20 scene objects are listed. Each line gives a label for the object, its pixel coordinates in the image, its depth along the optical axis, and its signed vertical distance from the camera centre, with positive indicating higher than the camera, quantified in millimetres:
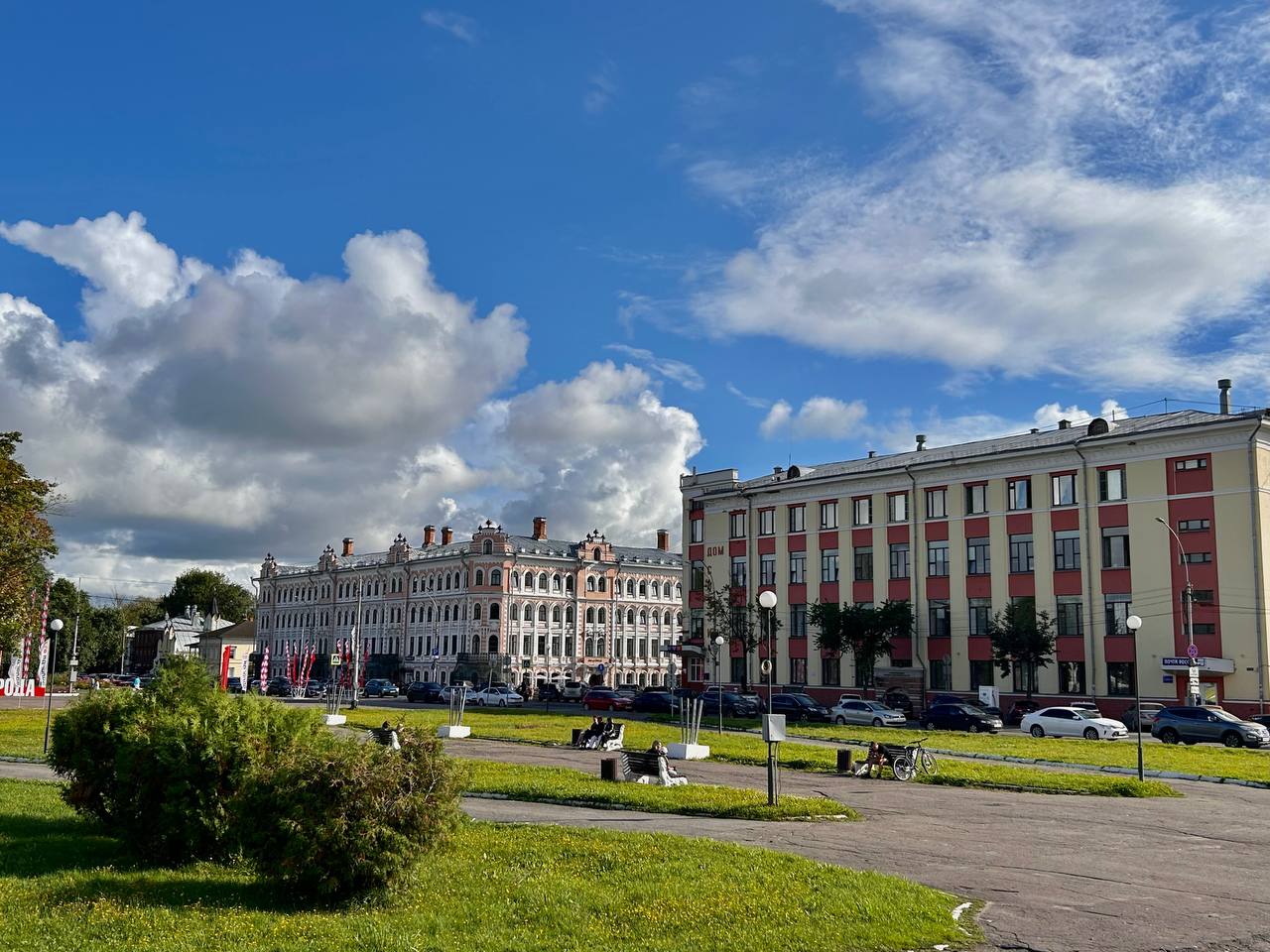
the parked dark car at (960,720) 49812 -3245
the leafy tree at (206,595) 168875 +6889
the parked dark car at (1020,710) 54125 -2965
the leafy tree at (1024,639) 56594 +573
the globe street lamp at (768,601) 23355 +976
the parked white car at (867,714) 51906 -3192
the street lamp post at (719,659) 75500 -937
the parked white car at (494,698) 72938 -3683
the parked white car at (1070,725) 44969 -3149
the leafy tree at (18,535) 44094 +4155
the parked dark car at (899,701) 60309 -2985
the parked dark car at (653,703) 63875 -3407
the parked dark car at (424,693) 78188 -3664
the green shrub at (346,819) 11305 -1850
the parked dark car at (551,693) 75388 -3532
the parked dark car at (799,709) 55503 -3189
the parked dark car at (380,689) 91900 -3995
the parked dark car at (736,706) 59469 -3303
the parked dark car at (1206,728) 41812 -2969
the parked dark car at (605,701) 67250 -3507
